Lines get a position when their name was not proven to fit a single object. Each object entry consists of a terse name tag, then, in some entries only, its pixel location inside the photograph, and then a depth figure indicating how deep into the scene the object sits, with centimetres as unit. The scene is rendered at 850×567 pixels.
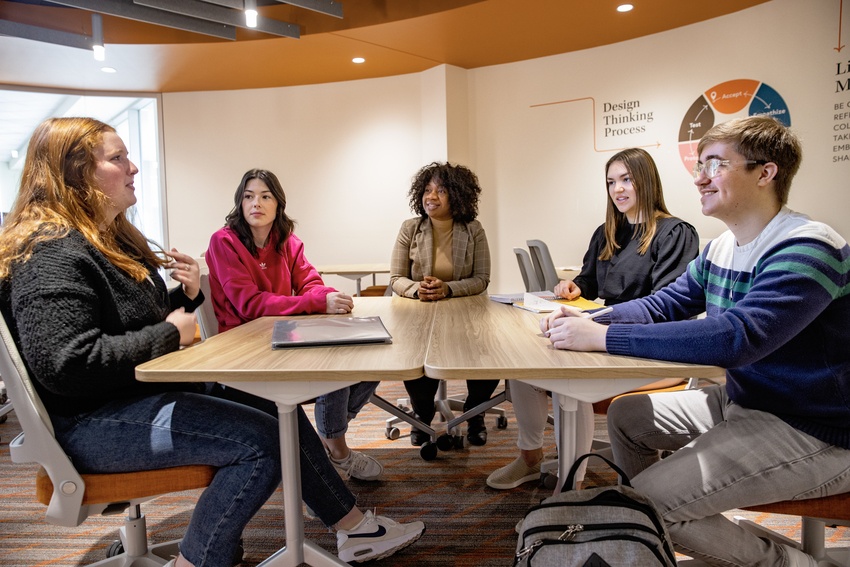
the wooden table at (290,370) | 133
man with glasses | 126
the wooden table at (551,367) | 127
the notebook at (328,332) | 159
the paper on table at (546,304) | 220
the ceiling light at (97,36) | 452
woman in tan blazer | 303
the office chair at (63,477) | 133
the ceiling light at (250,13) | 394
